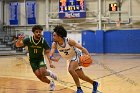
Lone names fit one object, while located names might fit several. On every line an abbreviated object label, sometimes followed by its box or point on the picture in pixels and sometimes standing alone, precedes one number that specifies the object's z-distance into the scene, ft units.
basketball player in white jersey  24.60
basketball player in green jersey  26.89
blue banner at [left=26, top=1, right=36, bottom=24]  106.77
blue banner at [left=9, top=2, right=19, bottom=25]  108.27
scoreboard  99.82
